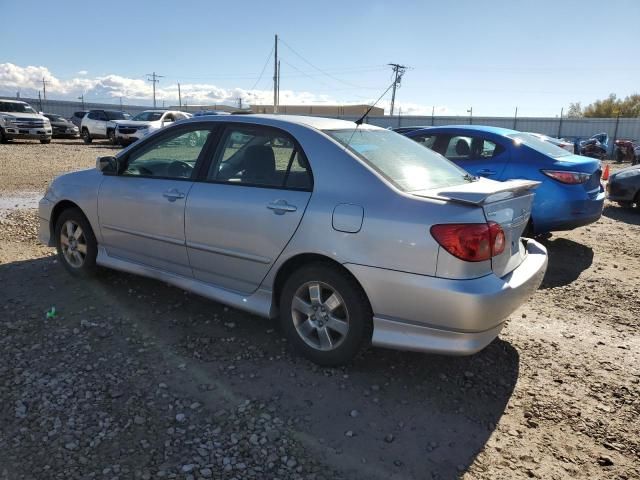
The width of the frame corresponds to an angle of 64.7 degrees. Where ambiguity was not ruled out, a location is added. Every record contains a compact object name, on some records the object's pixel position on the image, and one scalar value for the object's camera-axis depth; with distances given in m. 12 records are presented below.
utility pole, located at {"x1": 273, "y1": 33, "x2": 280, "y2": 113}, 41.47
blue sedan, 5.93
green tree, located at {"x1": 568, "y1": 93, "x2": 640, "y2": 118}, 51.53
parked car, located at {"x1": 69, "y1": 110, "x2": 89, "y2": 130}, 32.19
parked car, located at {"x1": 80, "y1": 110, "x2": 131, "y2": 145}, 24.58
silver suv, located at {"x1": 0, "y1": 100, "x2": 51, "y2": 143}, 21.19
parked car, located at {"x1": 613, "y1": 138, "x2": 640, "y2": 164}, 25.77
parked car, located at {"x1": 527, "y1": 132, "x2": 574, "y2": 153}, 13.01
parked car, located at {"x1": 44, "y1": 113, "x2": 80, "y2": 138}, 27.05
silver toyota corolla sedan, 2.88
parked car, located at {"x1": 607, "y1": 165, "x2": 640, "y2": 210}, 9.56
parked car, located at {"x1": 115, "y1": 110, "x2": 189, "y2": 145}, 22.30
